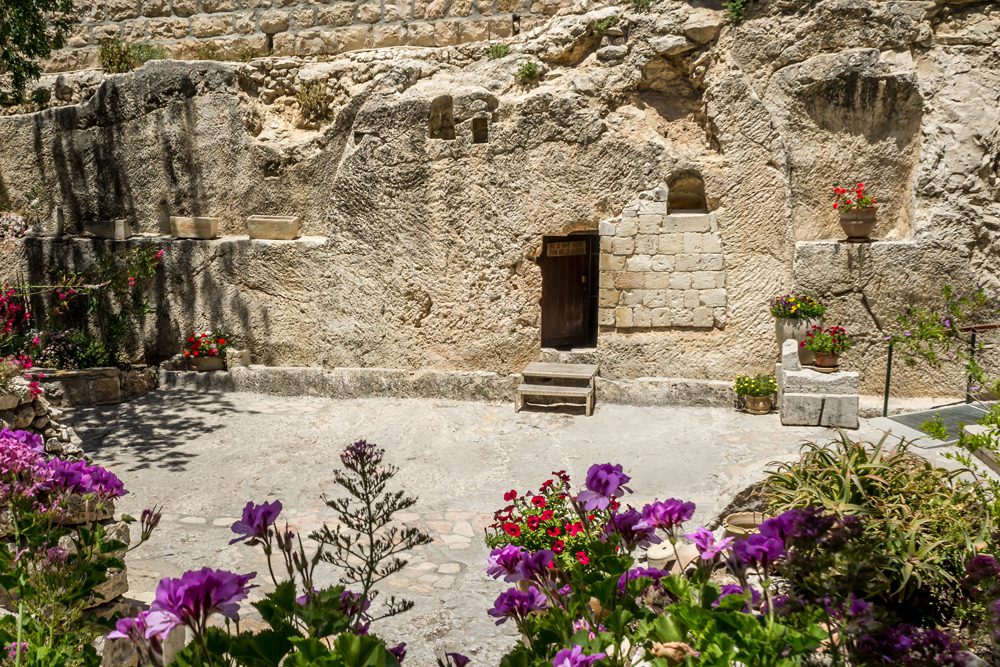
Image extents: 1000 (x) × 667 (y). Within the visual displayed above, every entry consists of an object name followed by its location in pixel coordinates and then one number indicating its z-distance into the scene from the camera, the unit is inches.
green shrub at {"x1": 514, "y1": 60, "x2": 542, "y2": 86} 386.9
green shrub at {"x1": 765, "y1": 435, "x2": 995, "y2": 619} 143.3
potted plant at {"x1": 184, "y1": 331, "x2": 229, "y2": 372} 408.2
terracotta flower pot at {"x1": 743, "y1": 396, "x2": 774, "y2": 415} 351.3
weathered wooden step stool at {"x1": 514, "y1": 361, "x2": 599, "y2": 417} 358.6
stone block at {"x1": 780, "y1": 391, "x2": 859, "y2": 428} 323.9
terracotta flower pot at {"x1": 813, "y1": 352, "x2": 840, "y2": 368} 335.6
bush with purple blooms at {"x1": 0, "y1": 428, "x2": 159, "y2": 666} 93.4
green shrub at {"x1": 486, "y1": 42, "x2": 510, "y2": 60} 401.7
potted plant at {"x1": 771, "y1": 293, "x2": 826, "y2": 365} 354.0
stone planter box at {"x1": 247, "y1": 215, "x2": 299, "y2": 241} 410.3
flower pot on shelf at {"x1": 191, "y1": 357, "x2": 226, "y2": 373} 409.7
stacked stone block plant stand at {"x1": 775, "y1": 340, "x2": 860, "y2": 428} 324.8
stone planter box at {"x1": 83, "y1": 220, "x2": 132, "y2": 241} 427.2
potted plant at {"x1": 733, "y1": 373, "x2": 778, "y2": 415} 351.6
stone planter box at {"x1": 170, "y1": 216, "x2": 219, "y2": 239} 416.5
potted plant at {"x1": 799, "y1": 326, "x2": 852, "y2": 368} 336.2
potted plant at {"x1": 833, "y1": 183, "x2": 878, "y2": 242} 356.8
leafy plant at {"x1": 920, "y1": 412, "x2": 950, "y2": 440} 141.4
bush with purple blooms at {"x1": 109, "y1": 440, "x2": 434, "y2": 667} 67.8
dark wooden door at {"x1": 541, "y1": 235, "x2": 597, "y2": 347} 431.8
